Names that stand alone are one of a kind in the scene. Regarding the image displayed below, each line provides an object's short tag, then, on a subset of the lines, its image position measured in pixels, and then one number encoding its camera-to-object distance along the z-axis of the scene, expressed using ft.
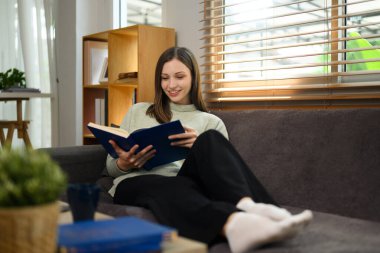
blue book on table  2.79
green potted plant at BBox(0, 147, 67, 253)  2.58
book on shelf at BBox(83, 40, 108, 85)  11.65
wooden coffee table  3.03
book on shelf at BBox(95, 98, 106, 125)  11.23
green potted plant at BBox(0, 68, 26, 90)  12.60
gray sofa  5.50
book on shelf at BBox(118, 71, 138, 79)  9.82
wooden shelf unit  9.64
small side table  12.20
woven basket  2.57
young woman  4.17
